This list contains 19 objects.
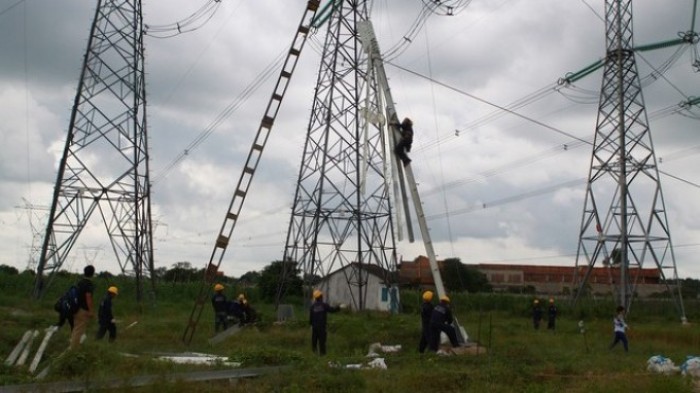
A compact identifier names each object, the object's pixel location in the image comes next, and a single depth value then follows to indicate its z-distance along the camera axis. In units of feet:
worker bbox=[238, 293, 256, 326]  79.47
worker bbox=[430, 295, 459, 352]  52.29
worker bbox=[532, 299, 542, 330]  108.58
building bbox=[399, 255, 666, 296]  246.06
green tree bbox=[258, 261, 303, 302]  129.14
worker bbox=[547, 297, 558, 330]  108.37
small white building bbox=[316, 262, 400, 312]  123.34
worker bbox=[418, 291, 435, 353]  54.65
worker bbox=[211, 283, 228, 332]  73.41
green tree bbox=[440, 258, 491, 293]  233.72
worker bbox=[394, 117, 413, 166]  58.59
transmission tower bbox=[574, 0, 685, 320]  118.01
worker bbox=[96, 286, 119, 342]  57.36
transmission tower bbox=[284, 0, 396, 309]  111.18
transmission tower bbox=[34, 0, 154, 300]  93.66
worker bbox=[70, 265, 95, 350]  46.57
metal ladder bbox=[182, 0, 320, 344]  65.41
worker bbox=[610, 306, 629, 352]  68.69
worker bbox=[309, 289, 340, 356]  55.42
